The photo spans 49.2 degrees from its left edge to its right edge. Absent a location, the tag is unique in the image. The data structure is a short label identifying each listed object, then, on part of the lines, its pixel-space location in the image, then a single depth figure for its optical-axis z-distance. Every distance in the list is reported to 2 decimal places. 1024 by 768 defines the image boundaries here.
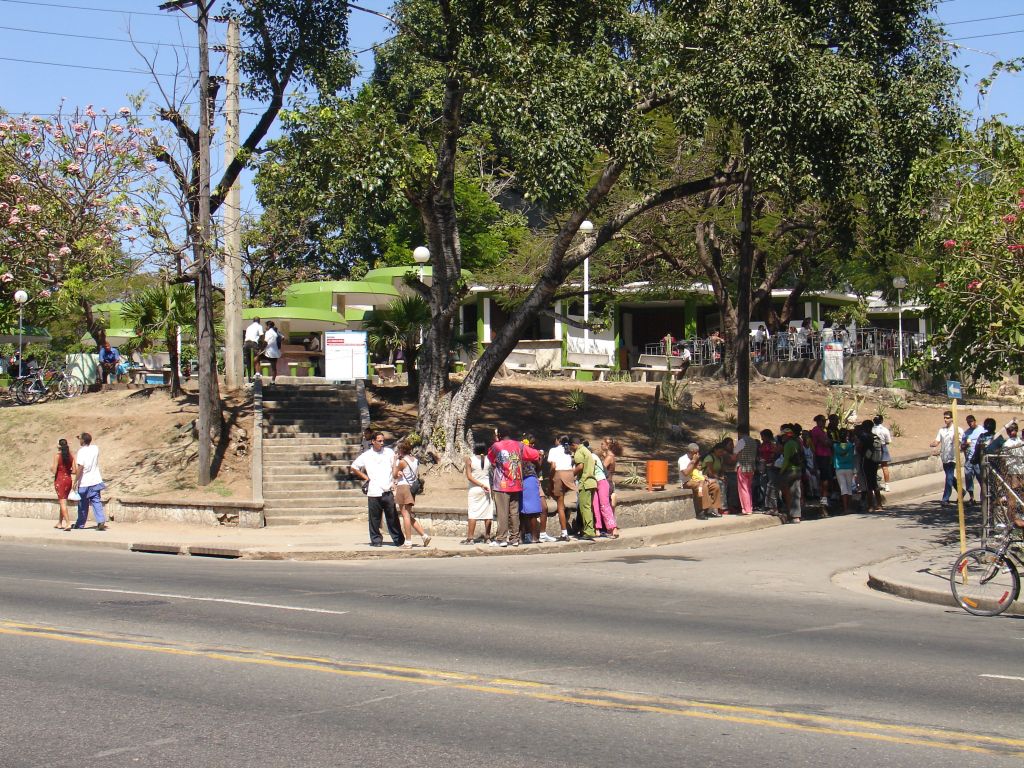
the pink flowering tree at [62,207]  25.70
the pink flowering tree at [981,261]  14.90
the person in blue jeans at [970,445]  20.50
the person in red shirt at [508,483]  16.95
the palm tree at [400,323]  25.80
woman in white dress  17.39
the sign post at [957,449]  13.70
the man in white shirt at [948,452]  20.92
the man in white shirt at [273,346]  27.25
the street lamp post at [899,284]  35.22
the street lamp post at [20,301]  28.22
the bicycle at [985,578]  11.65
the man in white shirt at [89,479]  20.05
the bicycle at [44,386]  28.95
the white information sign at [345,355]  25.67
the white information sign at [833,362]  35.03
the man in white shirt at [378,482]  16.91
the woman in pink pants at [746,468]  20.89
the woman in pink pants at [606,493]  17.89
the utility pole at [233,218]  23.56
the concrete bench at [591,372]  37.41
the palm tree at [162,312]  25.11
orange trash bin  21.33
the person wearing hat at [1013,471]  12.16
